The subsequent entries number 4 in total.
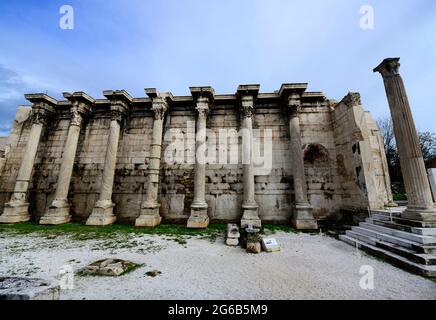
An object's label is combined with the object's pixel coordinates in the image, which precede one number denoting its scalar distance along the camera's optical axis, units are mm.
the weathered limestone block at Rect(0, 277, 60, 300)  2125
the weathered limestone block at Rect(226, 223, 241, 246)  5348
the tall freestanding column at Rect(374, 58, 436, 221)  4707
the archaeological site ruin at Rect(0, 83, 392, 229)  7797
